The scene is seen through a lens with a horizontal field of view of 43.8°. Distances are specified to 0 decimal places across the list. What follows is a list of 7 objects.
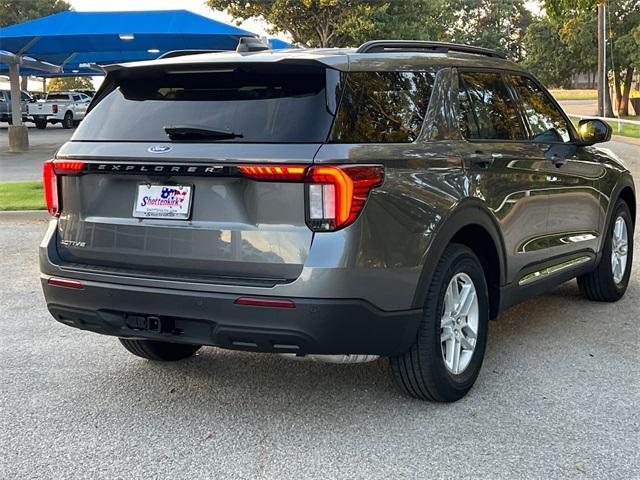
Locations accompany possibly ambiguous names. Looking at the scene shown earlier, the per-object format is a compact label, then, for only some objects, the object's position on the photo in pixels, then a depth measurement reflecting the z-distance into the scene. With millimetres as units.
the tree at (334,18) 36000
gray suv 3400
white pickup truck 41156
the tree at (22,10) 56297
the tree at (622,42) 41875
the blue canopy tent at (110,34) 20953
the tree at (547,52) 48250
